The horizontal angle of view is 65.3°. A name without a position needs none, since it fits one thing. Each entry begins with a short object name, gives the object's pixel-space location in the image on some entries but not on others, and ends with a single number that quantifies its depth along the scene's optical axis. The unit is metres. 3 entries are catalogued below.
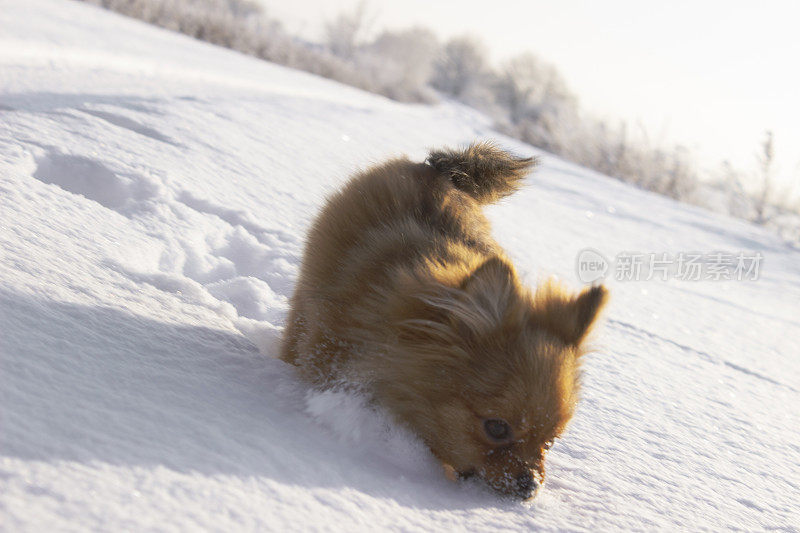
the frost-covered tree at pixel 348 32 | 35.72
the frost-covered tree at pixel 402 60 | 22.69
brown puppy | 1.71
